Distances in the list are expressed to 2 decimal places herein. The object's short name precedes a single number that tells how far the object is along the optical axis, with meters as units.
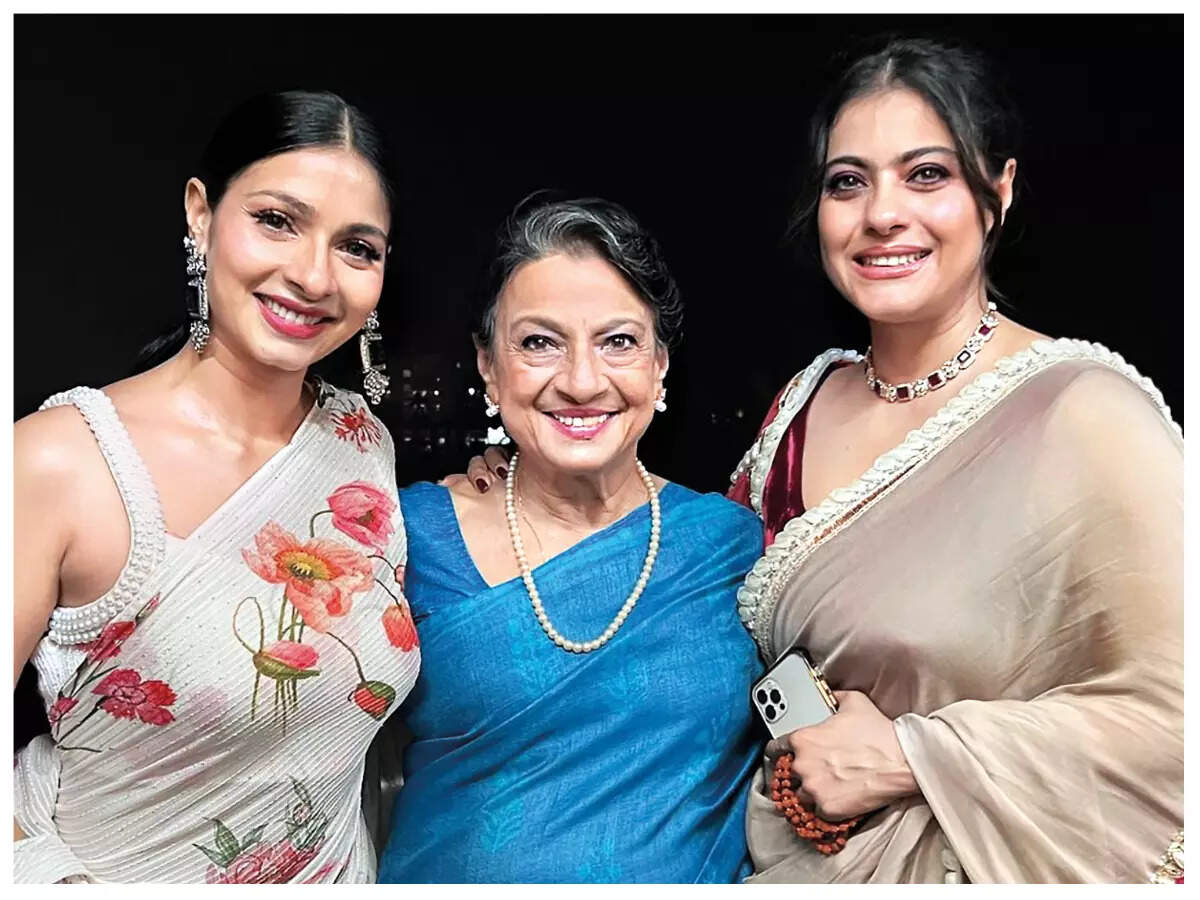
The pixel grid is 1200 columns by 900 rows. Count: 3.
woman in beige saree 1.38
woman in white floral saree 1.36
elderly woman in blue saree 1.51
